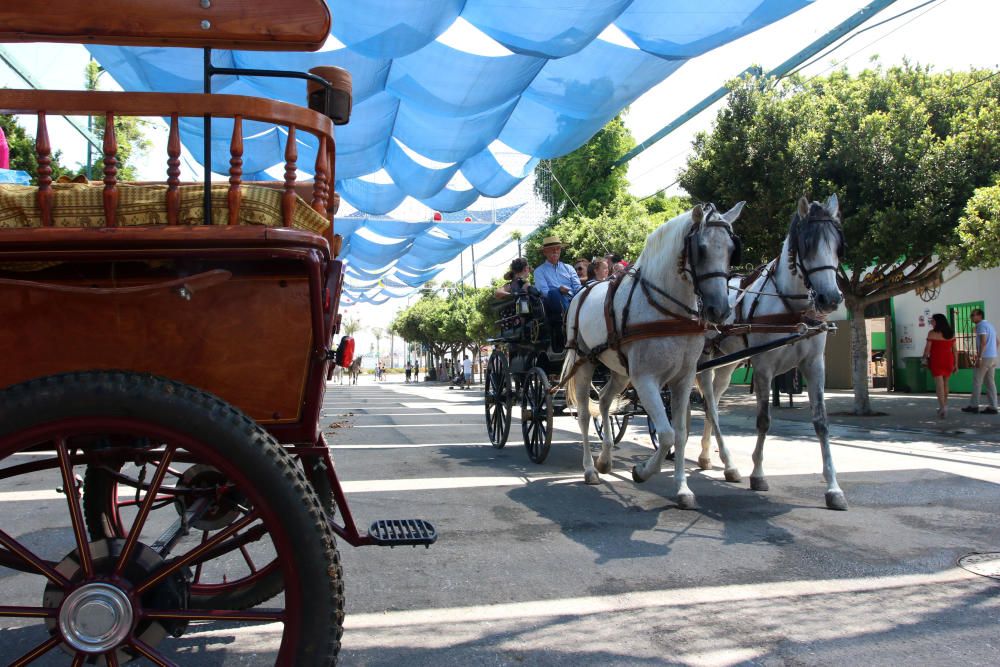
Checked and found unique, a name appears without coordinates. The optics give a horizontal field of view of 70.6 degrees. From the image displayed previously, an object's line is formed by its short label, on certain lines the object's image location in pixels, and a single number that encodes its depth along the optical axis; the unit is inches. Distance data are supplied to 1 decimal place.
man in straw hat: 299.9
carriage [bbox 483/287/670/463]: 284.4
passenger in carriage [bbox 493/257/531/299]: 309.8
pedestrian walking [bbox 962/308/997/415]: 455.5
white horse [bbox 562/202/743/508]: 195.0
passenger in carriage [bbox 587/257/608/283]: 306.2
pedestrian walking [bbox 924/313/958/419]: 452.1
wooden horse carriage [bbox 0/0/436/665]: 71.6
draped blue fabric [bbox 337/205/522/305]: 995.3
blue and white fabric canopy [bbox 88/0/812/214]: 344.8
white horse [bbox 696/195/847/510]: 203.8
